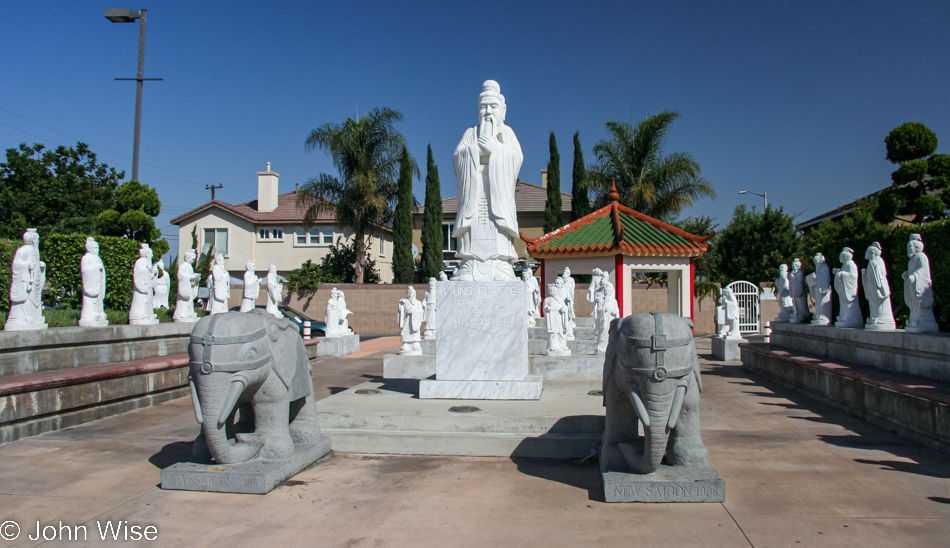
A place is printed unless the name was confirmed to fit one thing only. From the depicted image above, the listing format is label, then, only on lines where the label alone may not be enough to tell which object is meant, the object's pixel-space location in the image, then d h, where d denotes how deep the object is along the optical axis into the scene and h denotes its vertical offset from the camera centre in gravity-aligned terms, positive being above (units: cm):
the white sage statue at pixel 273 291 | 1662 +60
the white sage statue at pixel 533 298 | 1437 +41
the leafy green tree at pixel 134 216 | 1900 +307
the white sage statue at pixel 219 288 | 1430 +59
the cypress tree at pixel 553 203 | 3159 +573
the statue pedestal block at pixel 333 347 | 1719 -99
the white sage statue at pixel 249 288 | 1539 +64
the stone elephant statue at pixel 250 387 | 474 -63
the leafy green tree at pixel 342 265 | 3210 +255
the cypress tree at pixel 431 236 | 3150 +400
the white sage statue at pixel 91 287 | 1014 +44
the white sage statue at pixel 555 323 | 1073 -20
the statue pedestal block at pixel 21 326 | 880 -19
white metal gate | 2206 +8
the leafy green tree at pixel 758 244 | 2931 +333
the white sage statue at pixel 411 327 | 1284 -32
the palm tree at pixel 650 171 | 2888 +680
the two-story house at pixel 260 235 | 3619 +469
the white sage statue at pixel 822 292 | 1235 +39
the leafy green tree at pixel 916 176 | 2092 +478
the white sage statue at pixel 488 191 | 821 +170
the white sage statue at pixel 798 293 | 1388 +42
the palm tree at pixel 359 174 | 2986 +698
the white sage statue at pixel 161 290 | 1386 +53
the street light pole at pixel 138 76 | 1908 +783
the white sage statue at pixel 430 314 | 1442 -5
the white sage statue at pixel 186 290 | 1252 +48
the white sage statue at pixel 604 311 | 1117 +1
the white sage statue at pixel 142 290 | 1100 +43
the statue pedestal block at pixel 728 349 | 1652 -105
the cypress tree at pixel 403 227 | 3088 +439
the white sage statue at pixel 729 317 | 1695 -16
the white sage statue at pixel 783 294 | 1522 +46
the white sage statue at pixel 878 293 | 968 +29
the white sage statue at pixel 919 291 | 857 +28
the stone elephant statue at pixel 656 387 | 433 -57
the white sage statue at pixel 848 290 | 1098 +39
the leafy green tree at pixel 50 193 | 2327 +493
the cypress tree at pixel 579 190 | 3138 +637
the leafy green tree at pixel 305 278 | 2942 +169
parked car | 2169 -39
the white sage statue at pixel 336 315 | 1766 -8
